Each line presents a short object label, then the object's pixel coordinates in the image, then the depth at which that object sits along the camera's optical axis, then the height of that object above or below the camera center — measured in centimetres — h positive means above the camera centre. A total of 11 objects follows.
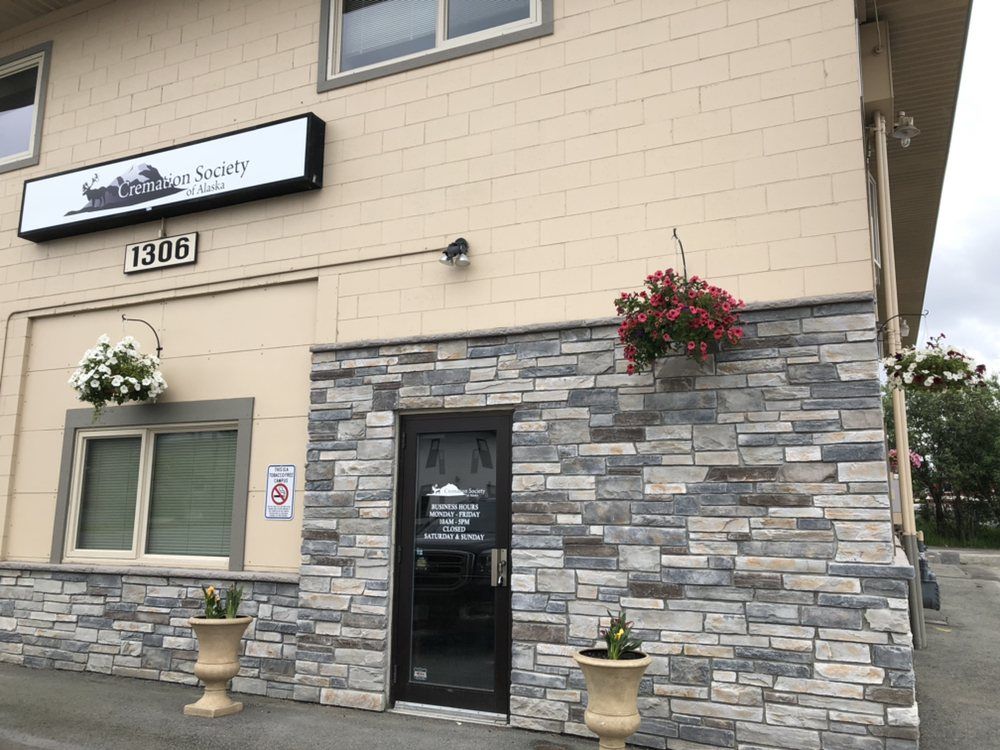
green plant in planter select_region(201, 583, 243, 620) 625 -68
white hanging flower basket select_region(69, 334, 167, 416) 738 +128
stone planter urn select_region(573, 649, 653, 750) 471 -104
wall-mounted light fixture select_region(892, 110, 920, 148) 780 +383
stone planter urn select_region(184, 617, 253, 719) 609 -108
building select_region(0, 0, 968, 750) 524 +128
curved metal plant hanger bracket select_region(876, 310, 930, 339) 766 +188
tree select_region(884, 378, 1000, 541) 2400 +215
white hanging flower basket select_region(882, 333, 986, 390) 546 +107
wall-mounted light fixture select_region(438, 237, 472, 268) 641 +210
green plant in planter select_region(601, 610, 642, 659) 485 -71
